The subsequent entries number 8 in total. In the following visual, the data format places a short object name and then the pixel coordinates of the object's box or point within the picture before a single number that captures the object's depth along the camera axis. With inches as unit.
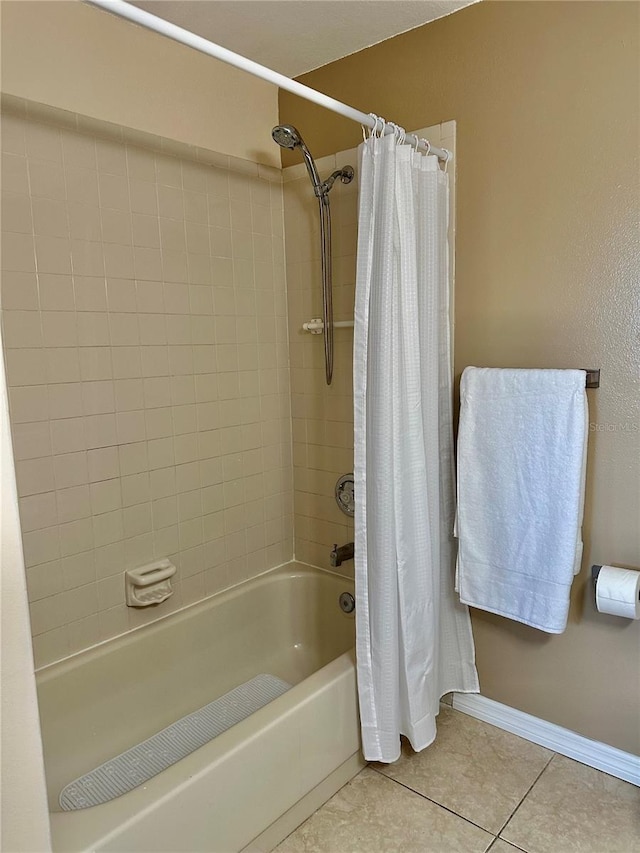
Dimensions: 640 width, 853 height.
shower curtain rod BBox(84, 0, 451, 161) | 42.7
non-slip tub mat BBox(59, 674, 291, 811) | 67.9
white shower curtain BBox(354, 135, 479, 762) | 64.7
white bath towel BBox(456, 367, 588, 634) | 66.0
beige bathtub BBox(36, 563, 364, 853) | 52.7
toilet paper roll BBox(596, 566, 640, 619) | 63.4
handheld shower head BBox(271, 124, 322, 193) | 74.2
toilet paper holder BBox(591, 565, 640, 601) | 69.6
